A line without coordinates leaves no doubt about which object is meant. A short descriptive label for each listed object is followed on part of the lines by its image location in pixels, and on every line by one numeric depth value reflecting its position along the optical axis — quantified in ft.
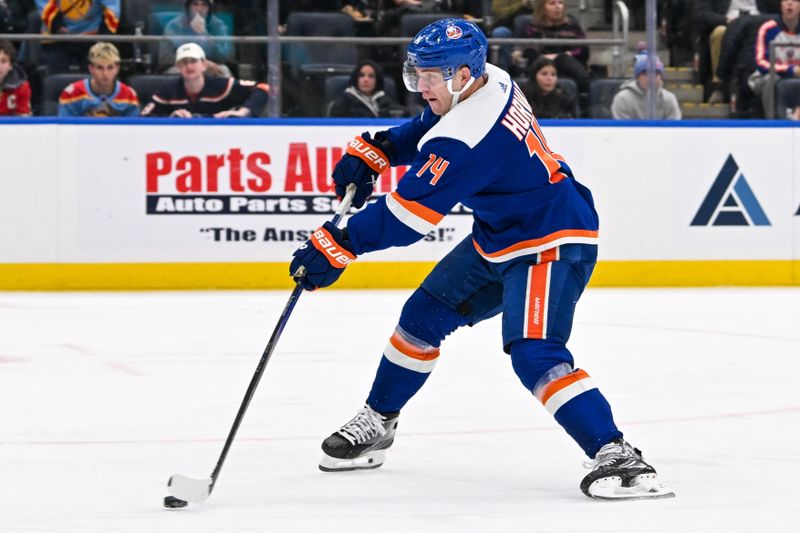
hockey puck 20.35
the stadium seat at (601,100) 56.59
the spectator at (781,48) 57.98
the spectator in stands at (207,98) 54.54
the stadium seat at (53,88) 54.19
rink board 53.47
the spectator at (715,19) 60.59
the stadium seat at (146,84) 54.44
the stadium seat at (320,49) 54.24
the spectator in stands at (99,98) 54.34
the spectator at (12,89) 53.78
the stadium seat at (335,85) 55.21
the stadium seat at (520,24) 56.39
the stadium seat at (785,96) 57.62
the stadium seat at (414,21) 56.34
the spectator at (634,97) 56.54
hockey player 21.42
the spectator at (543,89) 55.67
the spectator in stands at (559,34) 56.39
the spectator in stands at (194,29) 53.26
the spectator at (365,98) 55.11
